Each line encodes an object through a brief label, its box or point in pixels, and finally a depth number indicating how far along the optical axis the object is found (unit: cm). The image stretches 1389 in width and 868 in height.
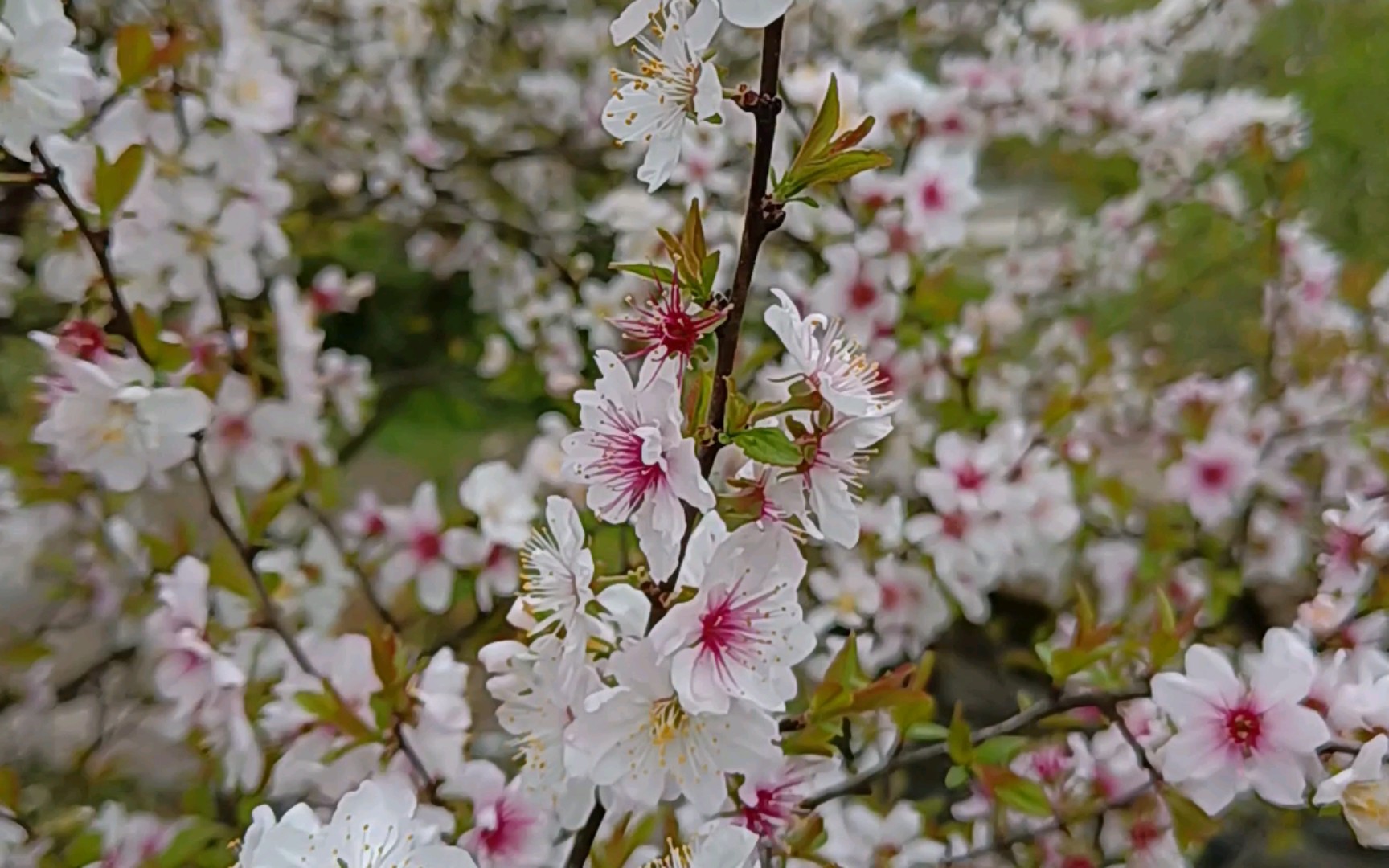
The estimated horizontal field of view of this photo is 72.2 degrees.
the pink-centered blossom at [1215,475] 34
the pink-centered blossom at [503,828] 17
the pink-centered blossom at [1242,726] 16
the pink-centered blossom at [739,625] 13
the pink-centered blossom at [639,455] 12
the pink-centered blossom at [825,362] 12
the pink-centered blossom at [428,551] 28
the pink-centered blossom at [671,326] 12
